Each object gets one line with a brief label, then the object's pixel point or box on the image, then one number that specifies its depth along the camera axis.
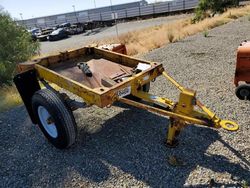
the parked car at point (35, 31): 25.93
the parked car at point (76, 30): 24.49
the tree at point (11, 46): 7.34
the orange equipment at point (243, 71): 3.44
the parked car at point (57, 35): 22.60
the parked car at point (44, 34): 23.51
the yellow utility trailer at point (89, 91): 2.38
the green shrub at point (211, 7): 14.55
